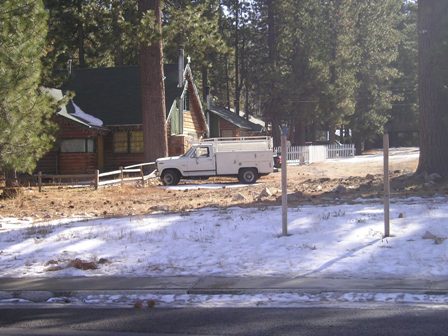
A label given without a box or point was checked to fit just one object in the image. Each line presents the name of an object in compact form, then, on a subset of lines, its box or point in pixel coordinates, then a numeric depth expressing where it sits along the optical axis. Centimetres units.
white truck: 2603
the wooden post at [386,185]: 940
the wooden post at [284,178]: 999
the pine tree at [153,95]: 2569
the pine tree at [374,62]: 5731
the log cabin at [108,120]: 3219
